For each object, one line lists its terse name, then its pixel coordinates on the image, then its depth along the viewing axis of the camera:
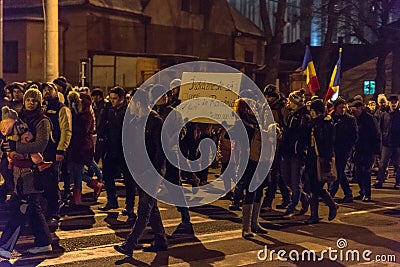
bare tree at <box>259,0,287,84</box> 29.55
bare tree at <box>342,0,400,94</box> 36.84
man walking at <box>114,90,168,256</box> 7.48
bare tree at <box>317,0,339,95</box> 33.81
